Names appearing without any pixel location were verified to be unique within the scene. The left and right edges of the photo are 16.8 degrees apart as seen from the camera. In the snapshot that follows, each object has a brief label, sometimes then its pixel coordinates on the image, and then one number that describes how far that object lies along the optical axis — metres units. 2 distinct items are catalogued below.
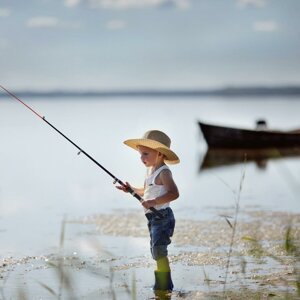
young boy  6.94
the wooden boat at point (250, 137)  25.94
